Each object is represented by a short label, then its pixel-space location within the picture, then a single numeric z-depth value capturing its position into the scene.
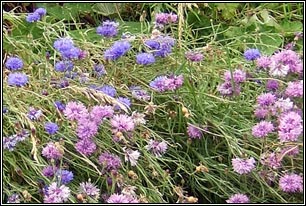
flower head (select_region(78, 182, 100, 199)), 1.89
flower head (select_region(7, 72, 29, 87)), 2.01
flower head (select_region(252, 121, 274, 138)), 1.91
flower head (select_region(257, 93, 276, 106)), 1.97
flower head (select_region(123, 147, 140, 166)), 1.93
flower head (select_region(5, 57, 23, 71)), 2.09
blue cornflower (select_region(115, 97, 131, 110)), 2.00
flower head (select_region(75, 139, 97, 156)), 1.91
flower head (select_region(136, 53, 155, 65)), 2.11
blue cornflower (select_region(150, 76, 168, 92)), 2.05
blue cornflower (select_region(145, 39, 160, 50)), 2.17
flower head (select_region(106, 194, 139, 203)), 1.84
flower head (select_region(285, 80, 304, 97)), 1.95
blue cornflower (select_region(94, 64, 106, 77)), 2.17
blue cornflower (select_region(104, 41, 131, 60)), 2.07
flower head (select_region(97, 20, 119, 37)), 2.18
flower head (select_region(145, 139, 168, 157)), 1.98
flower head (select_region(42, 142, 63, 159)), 1.89
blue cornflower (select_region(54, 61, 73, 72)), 2.13
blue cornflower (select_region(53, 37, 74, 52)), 2.09
